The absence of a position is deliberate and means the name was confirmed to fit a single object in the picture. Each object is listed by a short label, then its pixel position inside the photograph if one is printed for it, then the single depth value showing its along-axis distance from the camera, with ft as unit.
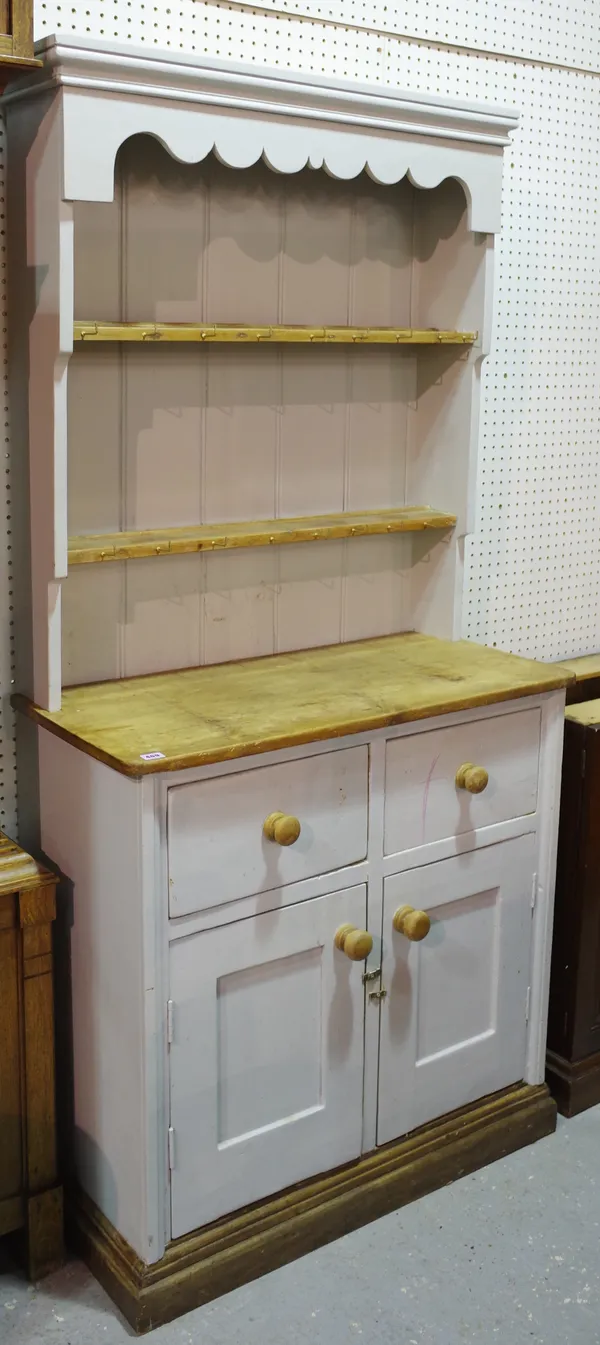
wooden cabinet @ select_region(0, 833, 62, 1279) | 7.18
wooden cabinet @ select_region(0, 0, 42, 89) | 6.08
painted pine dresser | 7.00
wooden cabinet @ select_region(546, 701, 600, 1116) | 9.05
